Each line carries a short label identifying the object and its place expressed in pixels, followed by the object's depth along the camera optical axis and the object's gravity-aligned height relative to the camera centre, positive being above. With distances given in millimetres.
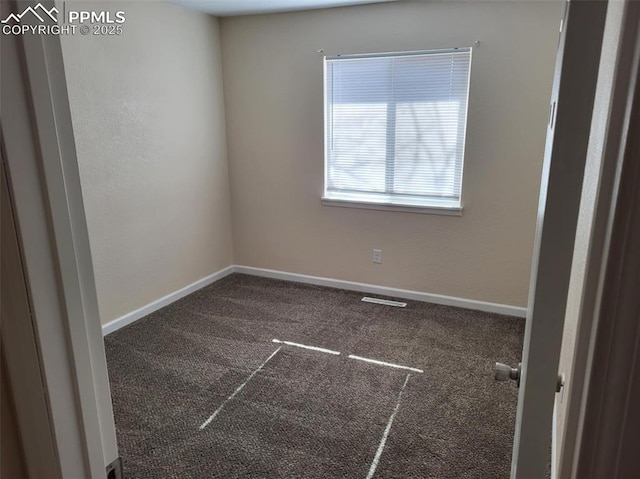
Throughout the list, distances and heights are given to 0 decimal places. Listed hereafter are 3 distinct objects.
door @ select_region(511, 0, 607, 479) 563 -128
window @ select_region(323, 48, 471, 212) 3428 +57
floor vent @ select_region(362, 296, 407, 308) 3756 -1415
